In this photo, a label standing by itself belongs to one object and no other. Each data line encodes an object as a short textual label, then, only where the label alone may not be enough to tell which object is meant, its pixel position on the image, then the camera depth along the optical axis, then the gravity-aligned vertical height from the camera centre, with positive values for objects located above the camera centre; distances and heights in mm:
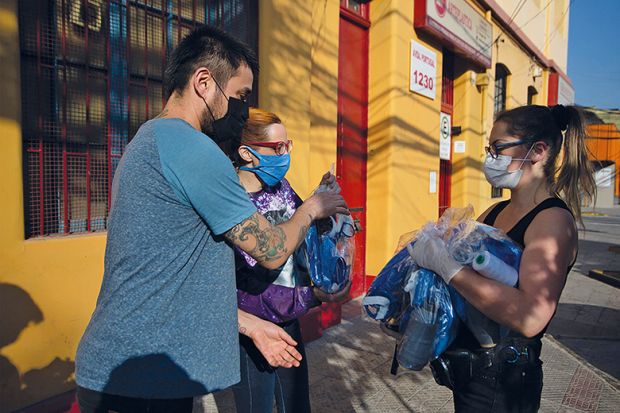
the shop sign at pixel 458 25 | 6836 +2845
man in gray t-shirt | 1386 -253
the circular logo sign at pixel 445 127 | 8291 +1234
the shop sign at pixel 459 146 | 9336 +994
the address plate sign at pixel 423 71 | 6875 +1935
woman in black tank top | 1637 -220
